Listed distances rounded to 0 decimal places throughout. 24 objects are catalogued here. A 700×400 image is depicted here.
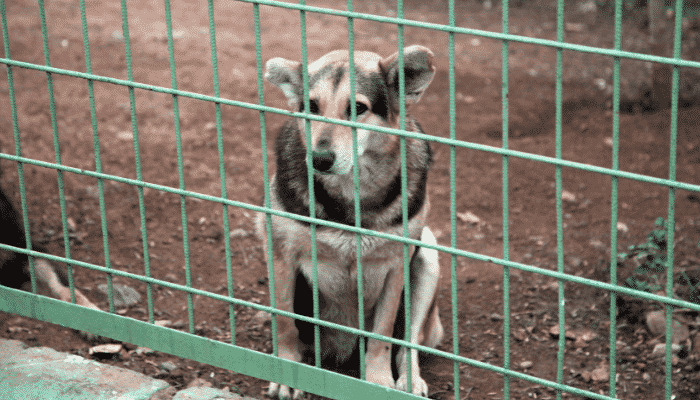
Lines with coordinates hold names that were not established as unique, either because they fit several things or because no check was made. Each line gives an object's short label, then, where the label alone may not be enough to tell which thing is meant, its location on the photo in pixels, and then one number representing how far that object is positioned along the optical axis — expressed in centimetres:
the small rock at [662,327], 362
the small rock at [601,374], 344
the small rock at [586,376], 345
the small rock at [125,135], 561
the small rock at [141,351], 355
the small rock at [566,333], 376
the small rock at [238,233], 468
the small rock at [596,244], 449
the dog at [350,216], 322
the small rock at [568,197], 506
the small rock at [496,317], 396
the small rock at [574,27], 773
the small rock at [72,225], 463
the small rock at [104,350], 349
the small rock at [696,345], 350
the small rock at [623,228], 464
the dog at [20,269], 381
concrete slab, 291
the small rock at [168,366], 342
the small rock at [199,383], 325
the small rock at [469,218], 490
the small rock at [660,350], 352
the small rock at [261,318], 391
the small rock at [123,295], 400
